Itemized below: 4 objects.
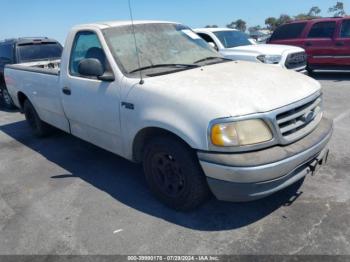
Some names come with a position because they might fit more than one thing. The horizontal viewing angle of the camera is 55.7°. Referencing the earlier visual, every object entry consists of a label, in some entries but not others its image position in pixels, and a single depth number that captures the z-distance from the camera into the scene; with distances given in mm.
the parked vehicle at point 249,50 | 8438
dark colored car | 8305
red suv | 10391
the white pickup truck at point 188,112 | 2719
